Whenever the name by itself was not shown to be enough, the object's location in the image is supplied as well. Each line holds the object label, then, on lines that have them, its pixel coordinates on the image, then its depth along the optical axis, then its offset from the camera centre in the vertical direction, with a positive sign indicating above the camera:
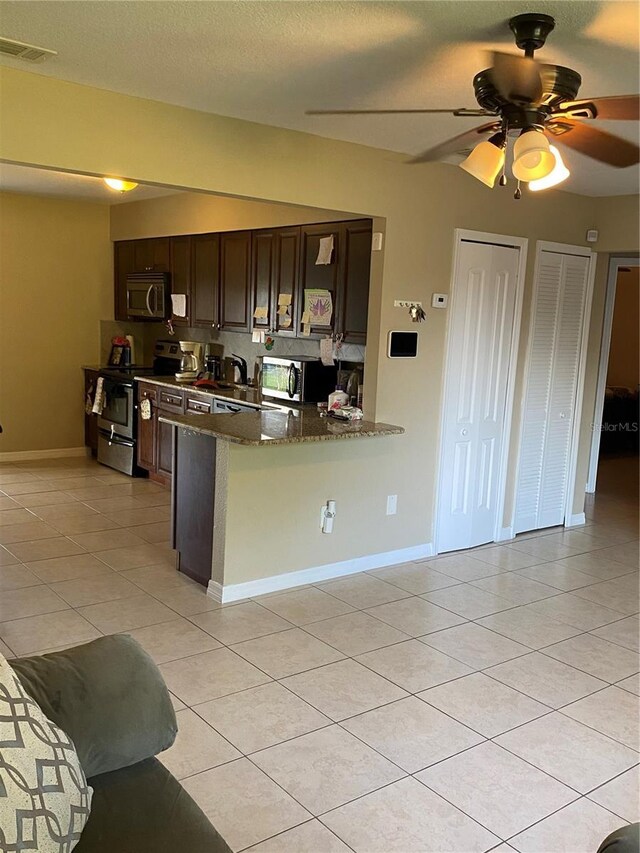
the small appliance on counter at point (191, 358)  6.55 -0.37
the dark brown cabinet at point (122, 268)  7.01 +0.44
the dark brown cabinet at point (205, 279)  5.93 +0.32
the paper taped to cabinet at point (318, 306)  4.86 +0.11
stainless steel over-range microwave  6.51 +0.19
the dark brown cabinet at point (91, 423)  7.03 -1.10
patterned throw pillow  1.29 -0.89
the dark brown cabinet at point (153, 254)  6.48 +0.55
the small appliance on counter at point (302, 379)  5.04 -0.40
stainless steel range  6.43 -0.92
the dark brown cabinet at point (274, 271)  5.14 +0.36
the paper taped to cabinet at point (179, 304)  6.37 +0.10
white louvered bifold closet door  5.06 -0.38
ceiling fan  2.04 +0.68
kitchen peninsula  3.89 -0.99
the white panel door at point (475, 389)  4.60 -0.39
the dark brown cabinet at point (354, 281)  4.54 +0.27
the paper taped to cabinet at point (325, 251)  4.74 +0.47
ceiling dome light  4.49 +0.80
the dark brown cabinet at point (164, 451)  6.00 -1.13
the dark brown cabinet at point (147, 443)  6.18 -1.11
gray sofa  1.52 -1.00
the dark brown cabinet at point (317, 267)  4.74 +0.37
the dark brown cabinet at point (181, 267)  6.25 +0.42
